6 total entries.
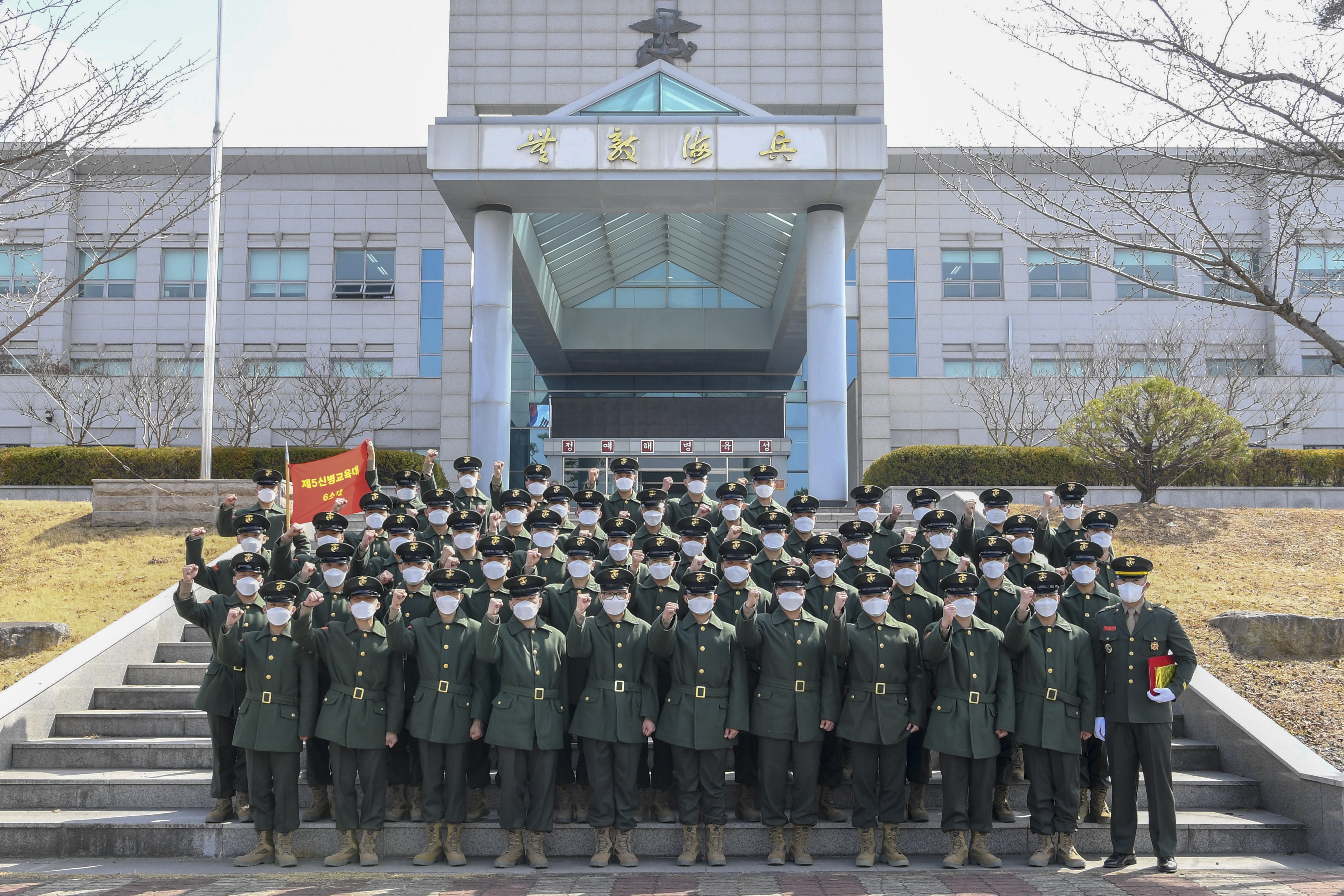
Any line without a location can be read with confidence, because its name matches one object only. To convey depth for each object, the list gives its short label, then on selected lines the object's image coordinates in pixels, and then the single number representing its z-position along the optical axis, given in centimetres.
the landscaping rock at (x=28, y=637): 1087
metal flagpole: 1950
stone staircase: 759
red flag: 1107
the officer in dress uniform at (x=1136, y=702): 729
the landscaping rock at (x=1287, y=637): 1023
